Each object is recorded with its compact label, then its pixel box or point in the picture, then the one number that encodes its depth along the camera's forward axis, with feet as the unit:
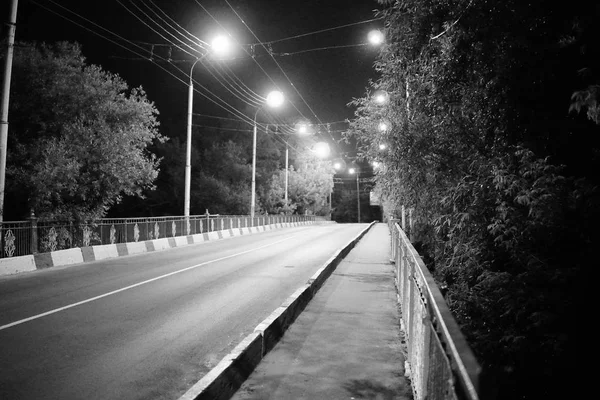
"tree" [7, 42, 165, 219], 49.42
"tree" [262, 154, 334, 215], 187.08
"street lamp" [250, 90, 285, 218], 88.79
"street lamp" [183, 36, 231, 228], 76.89
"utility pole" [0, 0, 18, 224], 40.50
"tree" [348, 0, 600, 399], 19.52
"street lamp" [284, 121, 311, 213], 204.11
